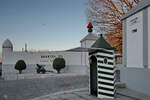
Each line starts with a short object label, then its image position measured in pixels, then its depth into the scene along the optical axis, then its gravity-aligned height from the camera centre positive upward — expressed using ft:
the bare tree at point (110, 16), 41.01 +9.71
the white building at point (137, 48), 17.57 +0.44
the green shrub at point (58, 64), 45.03 -3.38
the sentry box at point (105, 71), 15.26 -1.86
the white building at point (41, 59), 49.14 -2.07
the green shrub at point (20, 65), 45.16 -3.71
